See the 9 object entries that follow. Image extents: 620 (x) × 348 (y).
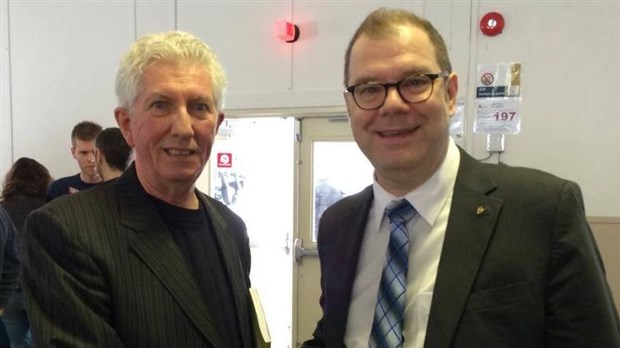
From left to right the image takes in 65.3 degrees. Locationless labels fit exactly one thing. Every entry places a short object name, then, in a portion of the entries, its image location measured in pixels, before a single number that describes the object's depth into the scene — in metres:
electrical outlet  3.42
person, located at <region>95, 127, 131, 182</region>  2.50
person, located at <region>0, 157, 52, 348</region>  3.57
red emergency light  3.94
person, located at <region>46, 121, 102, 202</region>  3.97
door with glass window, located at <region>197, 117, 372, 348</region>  4.12
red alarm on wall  3.39
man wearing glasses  1.00
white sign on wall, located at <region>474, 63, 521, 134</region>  3.38
